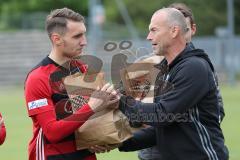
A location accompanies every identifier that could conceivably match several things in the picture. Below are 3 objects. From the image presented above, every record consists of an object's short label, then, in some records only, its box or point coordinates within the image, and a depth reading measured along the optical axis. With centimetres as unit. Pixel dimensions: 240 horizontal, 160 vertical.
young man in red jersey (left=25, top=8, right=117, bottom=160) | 1158
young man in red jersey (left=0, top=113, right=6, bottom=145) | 1259
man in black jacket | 1135
